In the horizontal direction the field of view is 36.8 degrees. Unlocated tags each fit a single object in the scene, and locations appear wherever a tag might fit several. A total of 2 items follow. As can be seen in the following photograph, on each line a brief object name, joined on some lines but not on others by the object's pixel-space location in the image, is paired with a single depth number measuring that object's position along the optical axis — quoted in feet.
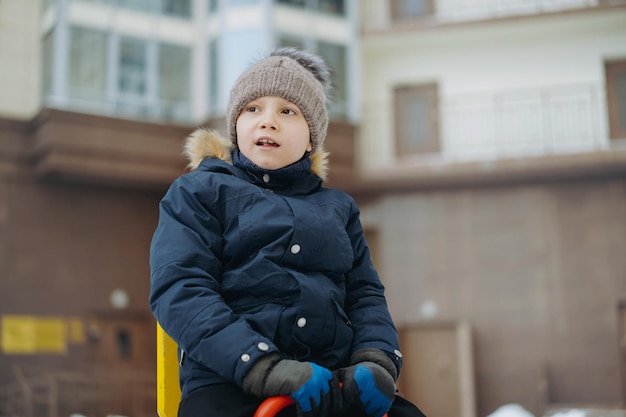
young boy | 8.10
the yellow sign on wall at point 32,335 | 50.06
